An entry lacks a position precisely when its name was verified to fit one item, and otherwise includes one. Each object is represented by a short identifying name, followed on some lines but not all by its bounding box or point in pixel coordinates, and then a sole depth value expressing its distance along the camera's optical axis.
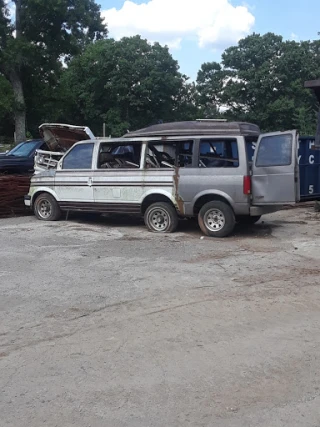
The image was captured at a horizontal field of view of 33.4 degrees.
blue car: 15.10
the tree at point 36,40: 28.92
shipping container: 14.54
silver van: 9.95
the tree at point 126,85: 37.78
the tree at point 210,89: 41.50
